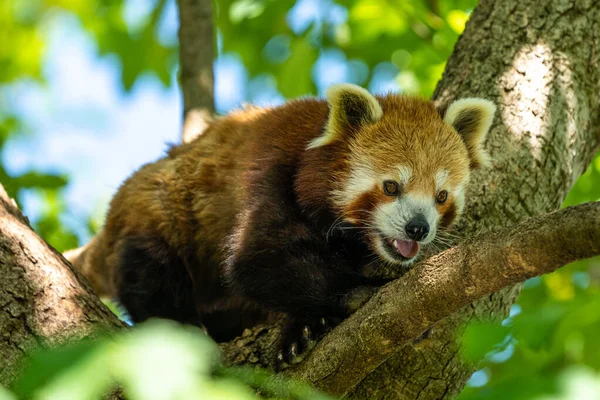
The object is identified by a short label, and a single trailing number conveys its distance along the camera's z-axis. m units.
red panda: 10.25
